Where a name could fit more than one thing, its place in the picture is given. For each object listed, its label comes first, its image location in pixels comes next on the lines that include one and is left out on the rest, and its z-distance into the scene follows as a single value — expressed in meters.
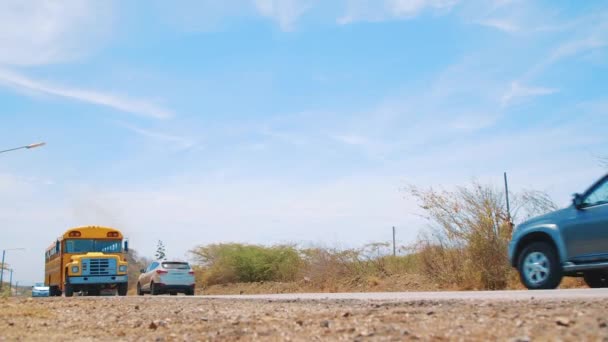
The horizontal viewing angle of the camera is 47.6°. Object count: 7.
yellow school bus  30.09
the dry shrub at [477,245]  18.98
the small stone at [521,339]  5.65
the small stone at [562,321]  6.26
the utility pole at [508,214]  19.48
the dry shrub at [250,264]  36.12
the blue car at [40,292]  47.02
